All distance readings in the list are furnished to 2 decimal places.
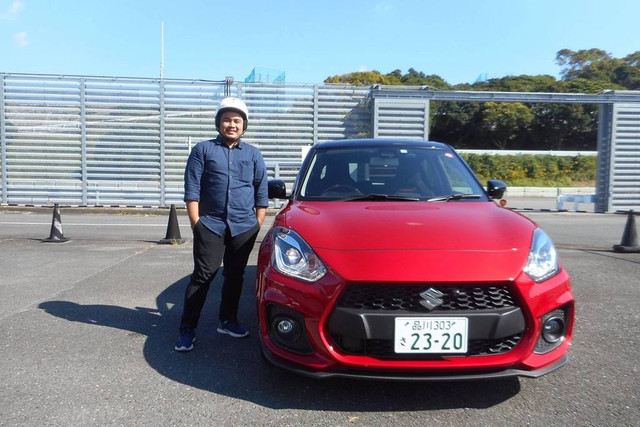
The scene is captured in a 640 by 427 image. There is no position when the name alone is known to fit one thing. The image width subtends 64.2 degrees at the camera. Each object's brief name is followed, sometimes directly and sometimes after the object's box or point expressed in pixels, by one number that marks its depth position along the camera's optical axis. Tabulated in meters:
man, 3.67
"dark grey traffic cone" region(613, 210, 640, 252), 8.07
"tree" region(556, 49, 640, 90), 55.28
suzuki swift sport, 2.57
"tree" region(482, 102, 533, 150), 47.31
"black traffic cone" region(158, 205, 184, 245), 8.73
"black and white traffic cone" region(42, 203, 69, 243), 8.73
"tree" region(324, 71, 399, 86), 54.94
